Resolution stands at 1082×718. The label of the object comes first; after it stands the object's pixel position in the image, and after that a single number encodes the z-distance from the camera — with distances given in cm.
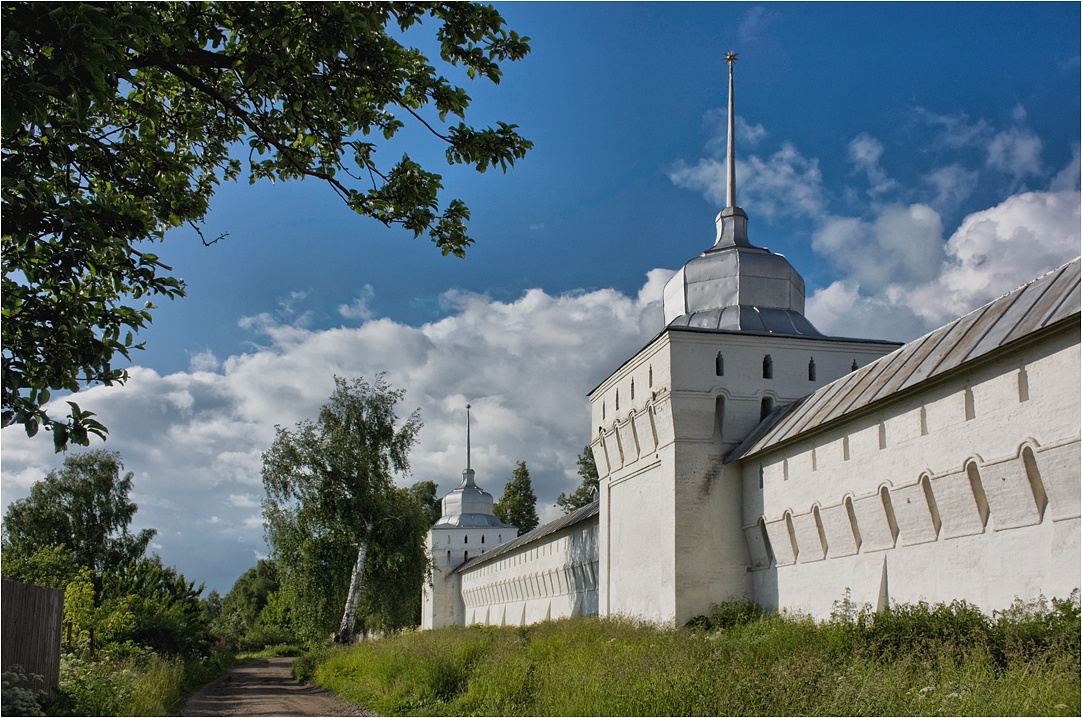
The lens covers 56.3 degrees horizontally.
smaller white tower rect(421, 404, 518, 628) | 5431
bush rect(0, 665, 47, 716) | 952
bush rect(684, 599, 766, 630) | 1986
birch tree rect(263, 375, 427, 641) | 3225
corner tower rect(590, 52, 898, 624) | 2114
